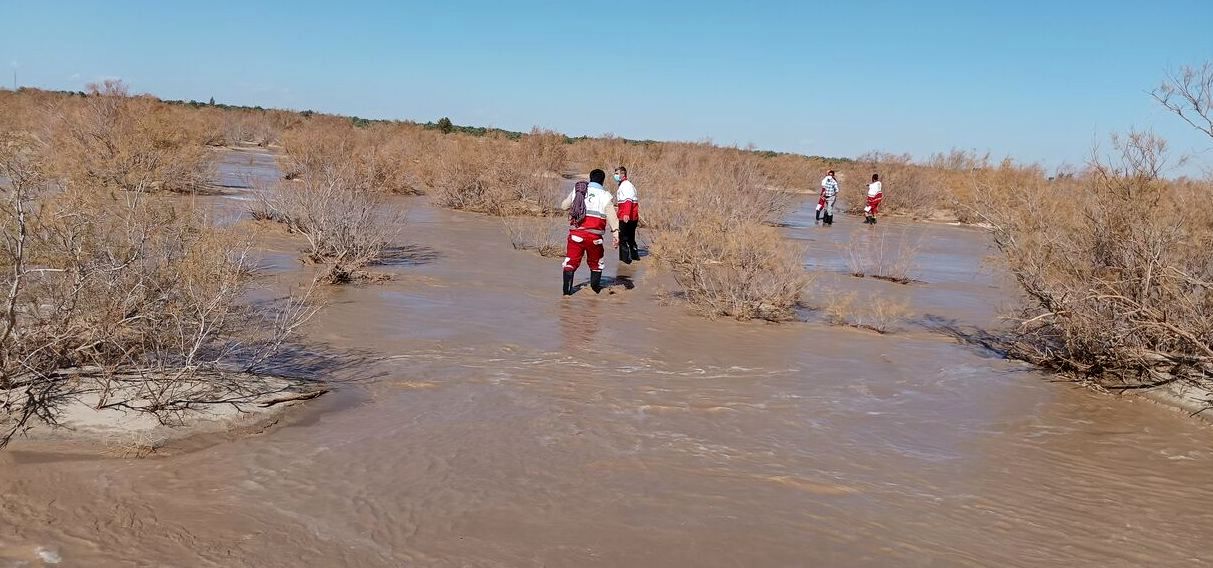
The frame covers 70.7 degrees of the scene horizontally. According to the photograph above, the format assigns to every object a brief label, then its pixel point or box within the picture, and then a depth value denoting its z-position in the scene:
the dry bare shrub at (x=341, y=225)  10.49
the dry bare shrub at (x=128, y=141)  17.17
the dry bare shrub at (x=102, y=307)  4.68
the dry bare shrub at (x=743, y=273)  9.37
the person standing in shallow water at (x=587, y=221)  10.21
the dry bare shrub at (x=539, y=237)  14.00
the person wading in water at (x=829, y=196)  22.44
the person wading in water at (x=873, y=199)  23.98
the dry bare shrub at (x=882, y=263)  13.16
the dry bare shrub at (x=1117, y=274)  6.45
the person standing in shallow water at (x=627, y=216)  13.16
